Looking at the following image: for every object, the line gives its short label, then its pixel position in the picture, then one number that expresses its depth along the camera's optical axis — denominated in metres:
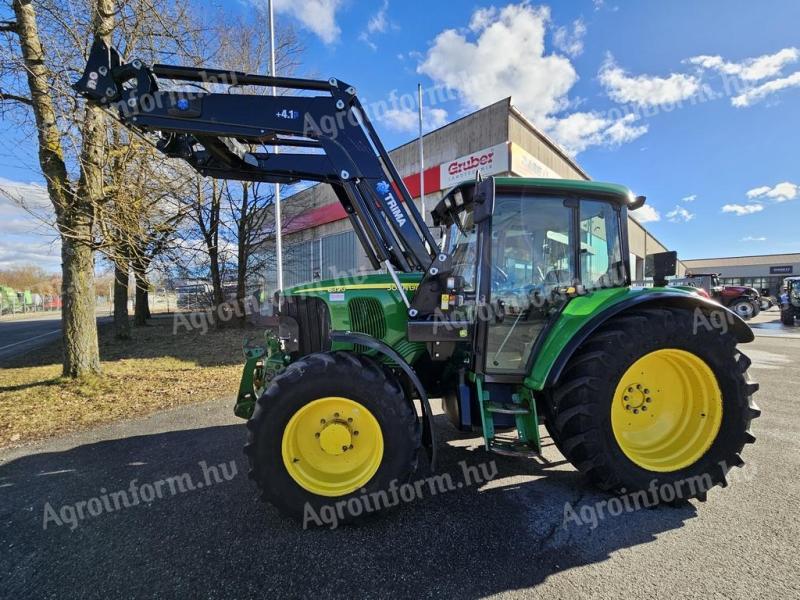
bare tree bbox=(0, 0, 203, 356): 5.70
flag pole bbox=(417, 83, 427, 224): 12.95
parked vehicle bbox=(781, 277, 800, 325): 16.31
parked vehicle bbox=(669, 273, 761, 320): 18.00
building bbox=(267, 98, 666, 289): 11.92
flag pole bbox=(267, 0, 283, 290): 9.76
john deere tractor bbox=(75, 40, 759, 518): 2.64
